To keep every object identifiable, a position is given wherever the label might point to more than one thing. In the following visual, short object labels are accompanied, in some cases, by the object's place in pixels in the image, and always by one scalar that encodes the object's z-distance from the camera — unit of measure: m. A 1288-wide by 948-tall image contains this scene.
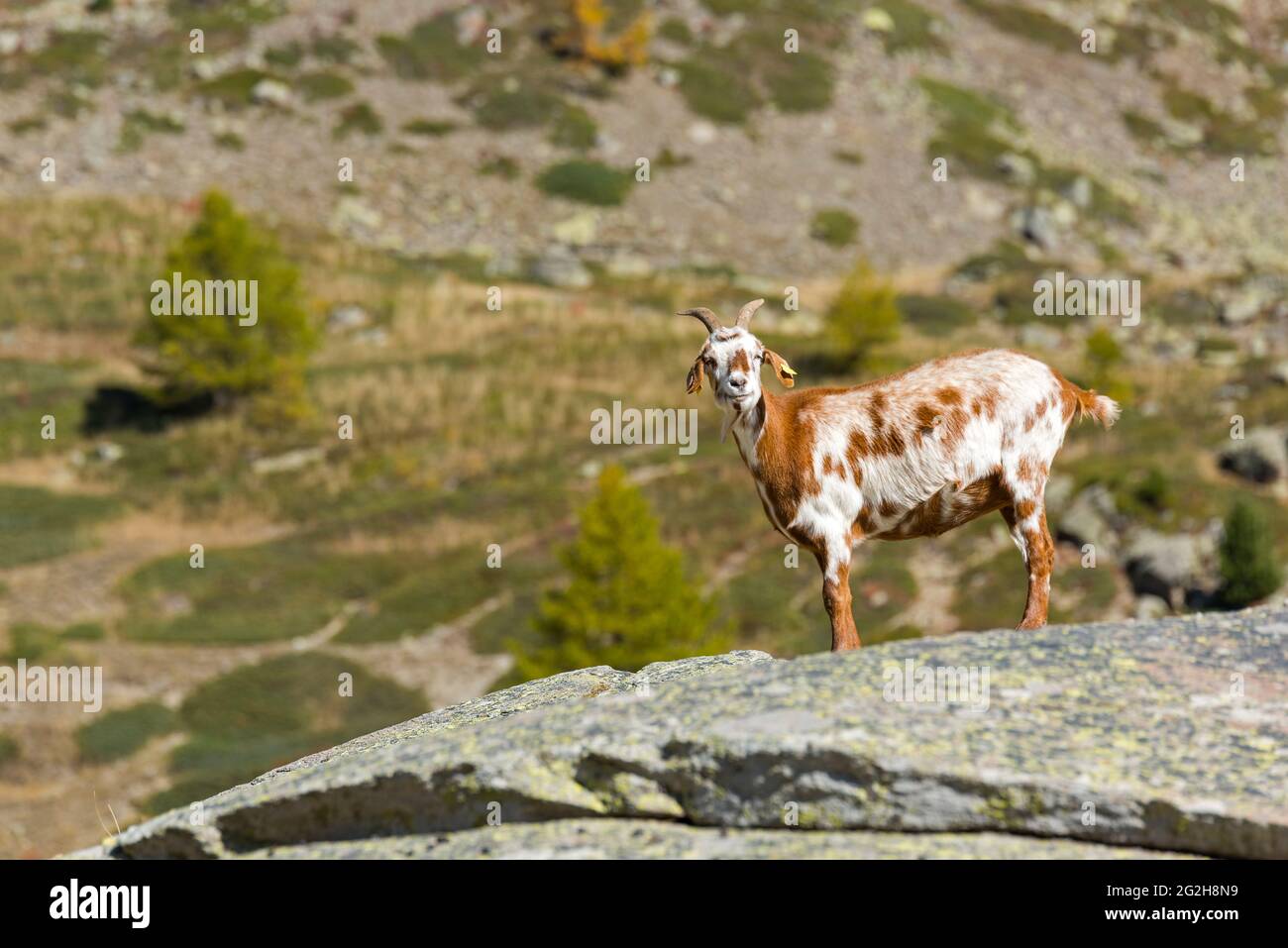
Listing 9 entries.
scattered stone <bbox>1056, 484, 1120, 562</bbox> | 46.25
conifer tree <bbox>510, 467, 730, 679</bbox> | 35.00
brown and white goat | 12.06
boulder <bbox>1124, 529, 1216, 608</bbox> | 42.78
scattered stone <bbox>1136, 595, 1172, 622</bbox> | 42.12
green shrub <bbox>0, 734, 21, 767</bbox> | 34.50
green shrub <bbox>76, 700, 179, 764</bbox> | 35.28
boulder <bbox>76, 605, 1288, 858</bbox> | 8.88
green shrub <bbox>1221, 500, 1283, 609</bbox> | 38.94
